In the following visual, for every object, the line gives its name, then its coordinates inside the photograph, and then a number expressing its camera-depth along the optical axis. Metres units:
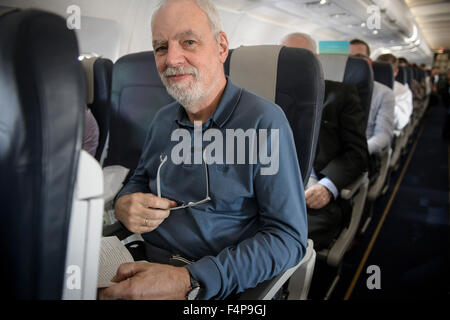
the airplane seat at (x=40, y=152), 0.44
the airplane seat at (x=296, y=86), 1.24
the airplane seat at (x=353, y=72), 2.23
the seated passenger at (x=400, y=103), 3.67
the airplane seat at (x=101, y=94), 1.99
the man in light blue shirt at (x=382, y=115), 2.74
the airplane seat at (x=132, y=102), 1.70
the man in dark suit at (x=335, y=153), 1.76
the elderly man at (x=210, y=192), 0.89
